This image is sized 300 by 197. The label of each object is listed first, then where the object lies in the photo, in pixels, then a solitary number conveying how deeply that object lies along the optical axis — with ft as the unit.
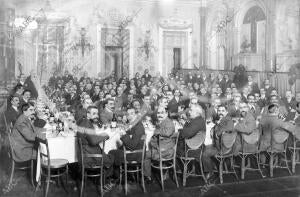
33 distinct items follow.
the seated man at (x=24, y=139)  15.30
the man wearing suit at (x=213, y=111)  20.72
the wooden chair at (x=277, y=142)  16.89
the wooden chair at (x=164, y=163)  15.23
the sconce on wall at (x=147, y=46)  47.32
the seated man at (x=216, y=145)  16.26
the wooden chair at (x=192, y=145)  15.74
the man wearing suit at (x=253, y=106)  22.10
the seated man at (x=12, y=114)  18.90
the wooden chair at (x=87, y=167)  14.03
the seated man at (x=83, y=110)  20.24
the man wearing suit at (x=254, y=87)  32.40
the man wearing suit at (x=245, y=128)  16.42
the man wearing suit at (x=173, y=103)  23.90
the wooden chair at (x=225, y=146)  15.97
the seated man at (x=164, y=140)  15.57
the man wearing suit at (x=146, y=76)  38.71
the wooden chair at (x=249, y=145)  16.43
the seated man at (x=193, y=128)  15.66
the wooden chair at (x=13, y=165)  15.15
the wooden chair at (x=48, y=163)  13.66
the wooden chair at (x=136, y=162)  14.47
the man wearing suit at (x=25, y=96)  22.43
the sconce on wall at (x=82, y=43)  44.32
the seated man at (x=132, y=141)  14.57
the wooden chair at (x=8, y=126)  17.10
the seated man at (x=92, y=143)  14.21
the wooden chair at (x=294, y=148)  17.39
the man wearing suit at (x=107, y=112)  19.80
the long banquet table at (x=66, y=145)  14.76
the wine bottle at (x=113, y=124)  16.33
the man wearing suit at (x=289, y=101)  23.54
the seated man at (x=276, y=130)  16.88
